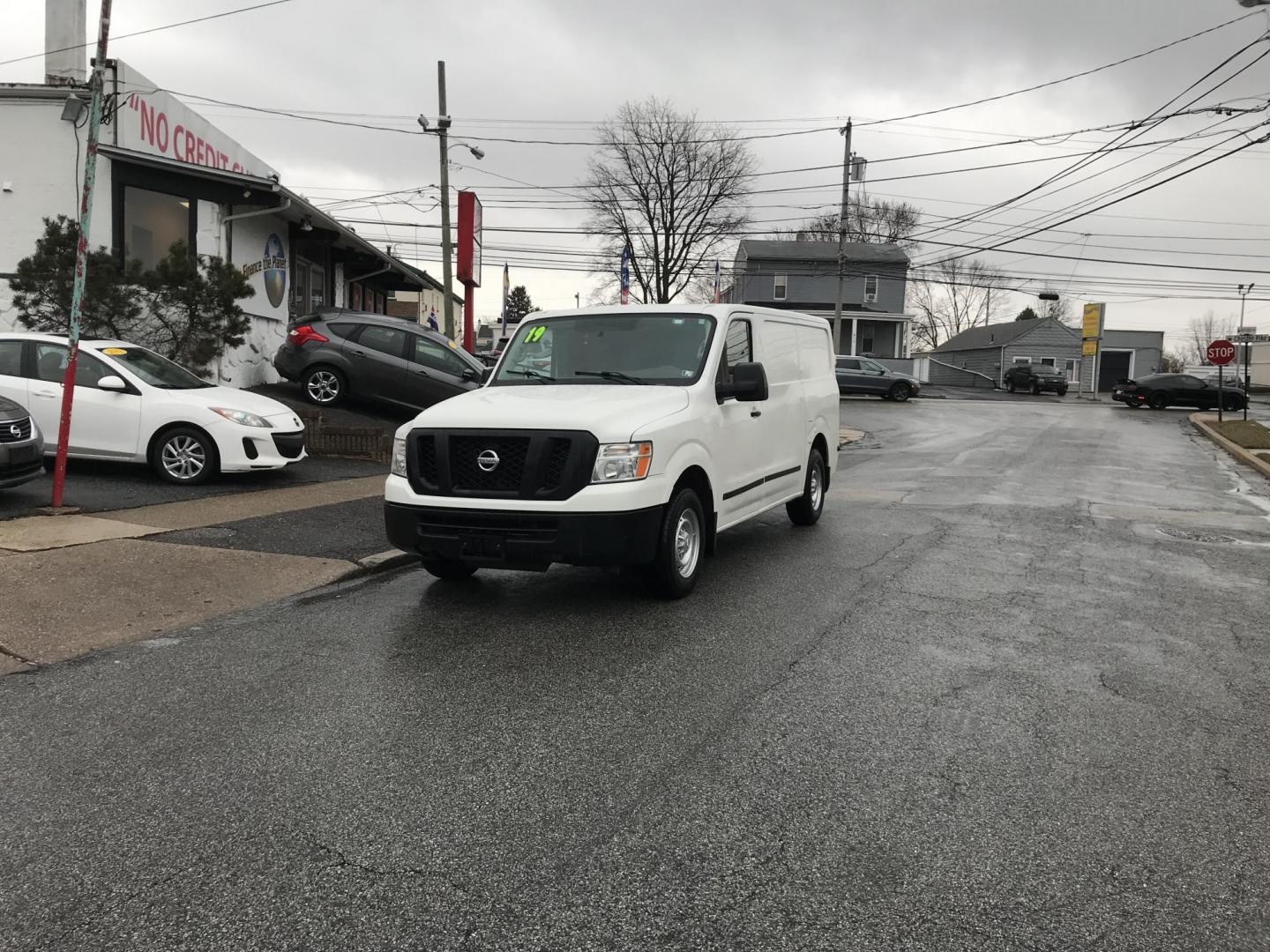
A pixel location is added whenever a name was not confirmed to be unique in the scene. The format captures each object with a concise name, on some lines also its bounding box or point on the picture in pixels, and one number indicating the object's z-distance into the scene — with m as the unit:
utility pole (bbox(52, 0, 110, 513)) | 8.39
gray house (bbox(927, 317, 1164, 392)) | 61.78
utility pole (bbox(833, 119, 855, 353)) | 40.84
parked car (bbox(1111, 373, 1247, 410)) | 38.46
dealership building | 15.22
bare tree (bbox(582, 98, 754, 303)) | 51.81
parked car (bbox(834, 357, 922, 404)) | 39.62
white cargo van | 5.95
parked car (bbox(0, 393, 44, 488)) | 8.41
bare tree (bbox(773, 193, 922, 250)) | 66.12
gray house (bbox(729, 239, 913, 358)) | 56.78
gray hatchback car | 16.06
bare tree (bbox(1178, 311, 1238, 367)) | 110.27
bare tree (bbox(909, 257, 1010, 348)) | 86.38
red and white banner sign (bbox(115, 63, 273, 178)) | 15.84
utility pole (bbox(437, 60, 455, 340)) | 25.83
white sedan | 10.16
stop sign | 26.84
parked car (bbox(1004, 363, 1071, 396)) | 51.28
